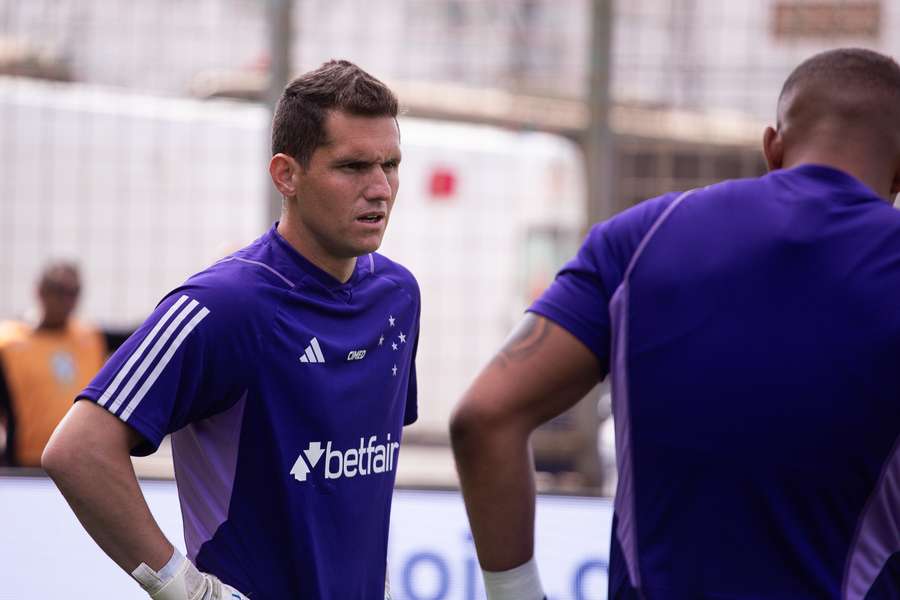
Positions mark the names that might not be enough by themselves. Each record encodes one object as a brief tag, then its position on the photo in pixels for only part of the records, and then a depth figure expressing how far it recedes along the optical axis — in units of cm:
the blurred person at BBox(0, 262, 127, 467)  1453
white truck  1512
